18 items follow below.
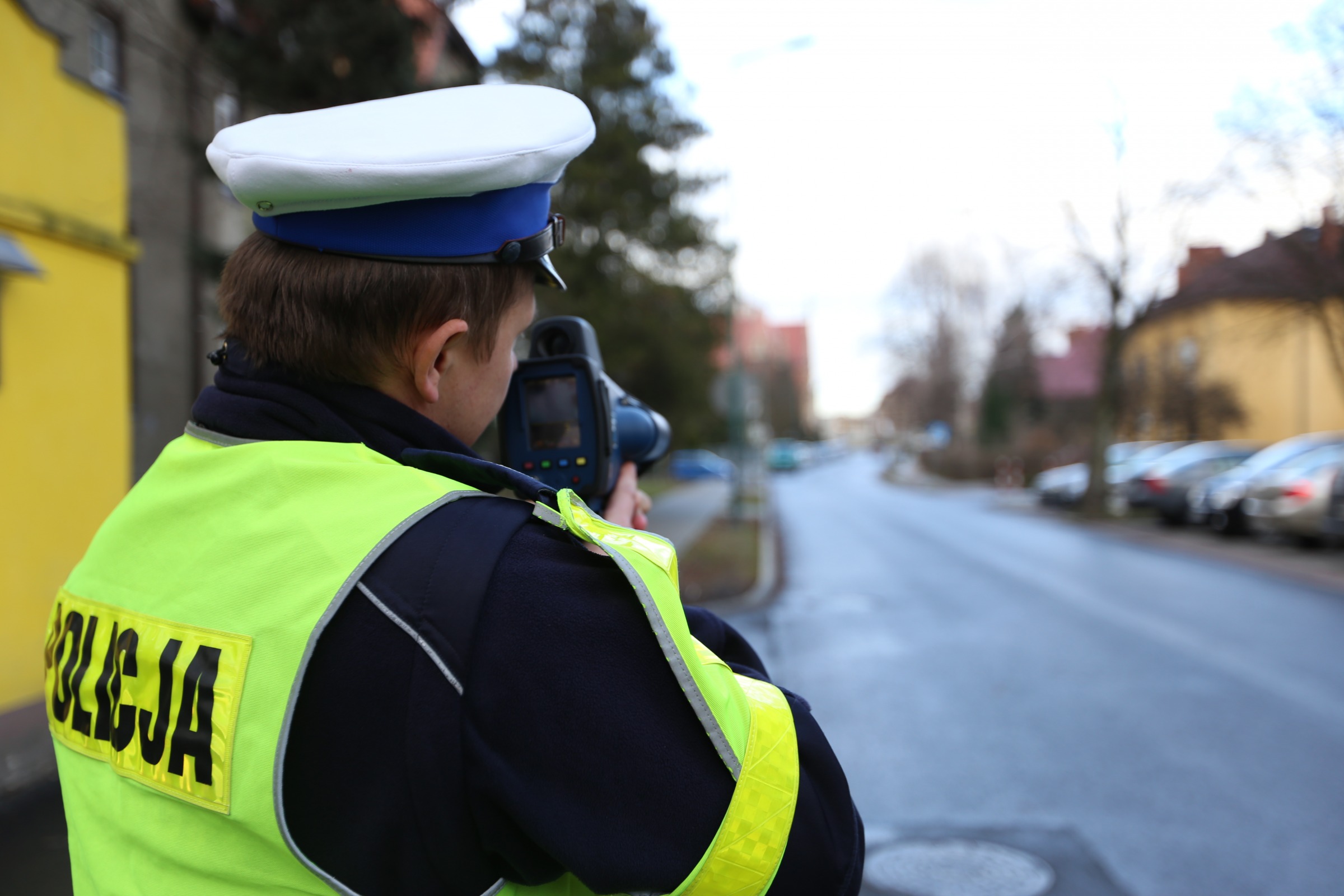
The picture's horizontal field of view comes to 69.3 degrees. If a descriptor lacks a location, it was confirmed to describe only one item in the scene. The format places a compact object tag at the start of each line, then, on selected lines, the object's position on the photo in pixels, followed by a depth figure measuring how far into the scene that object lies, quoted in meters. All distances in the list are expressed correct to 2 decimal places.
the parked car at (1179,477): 18.72
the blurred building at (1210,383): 26.08
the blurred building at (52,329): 6.02
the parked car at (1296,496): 13.51
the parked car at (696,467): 46.34
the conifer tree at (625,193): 14.27
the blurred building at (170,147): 8.05
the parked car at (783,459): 57.28
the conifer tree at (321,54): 7.96
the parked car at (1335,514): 12.54
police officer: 0.83
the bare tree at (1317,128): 12.16
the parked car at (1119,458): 25.42
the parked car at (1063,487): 24.78
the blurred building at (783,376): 65.38
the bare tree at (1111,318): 21.20
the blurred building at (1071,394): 28.28
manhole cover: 3.64
